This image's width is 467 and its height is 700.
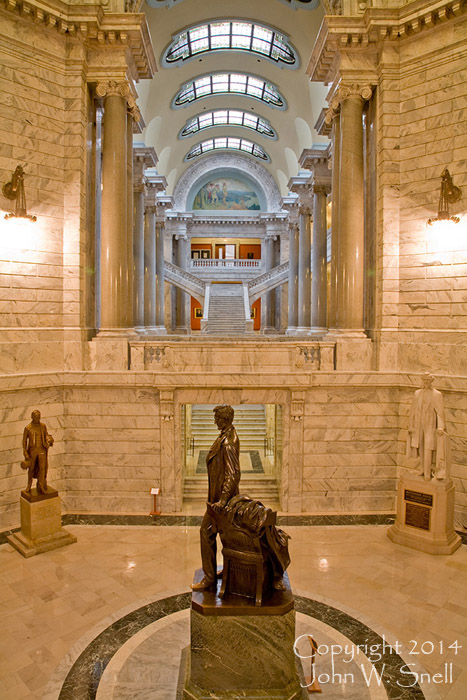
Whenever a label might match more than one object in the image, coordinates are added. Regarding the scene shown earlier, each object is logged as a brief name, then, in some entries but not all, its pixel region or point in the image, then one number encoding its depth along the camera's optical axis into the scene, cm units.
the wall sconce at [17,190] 1022
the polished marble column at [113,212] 1196
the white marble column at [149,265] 2250
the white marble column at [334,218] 1245
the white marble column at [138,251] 1969
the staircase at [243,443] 1280
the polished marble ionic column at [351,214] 1195
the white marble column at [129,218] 1261
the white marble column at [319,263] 2003
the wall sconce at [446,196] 1045
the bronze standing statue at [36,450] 922
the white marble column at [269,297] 3269
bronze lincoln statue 489
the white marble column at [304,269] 2277
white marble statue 909
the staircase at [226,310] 2625
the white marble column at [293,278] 2503
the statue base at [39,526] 902
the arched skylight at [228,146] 3297
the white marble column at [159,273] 2467
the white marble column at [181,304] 3300
